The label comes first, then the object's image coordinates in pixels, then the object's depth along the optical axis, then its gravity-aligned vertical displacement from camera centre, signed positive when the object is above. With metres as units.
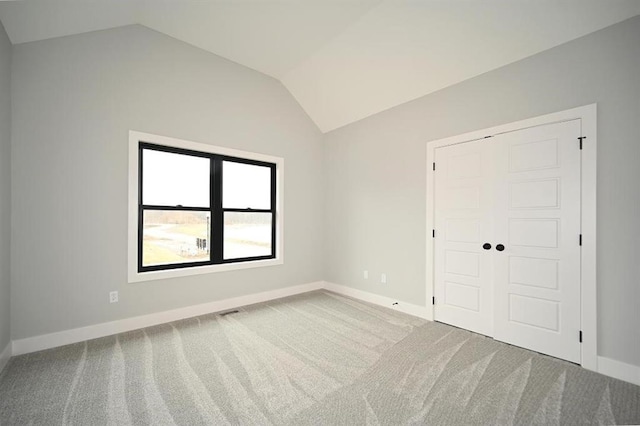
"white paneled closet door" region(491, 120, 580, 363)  2.46 -0.25
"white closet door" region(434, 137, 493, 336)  3.02 -0.26
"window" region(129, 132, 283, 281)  3.24 +0.04
